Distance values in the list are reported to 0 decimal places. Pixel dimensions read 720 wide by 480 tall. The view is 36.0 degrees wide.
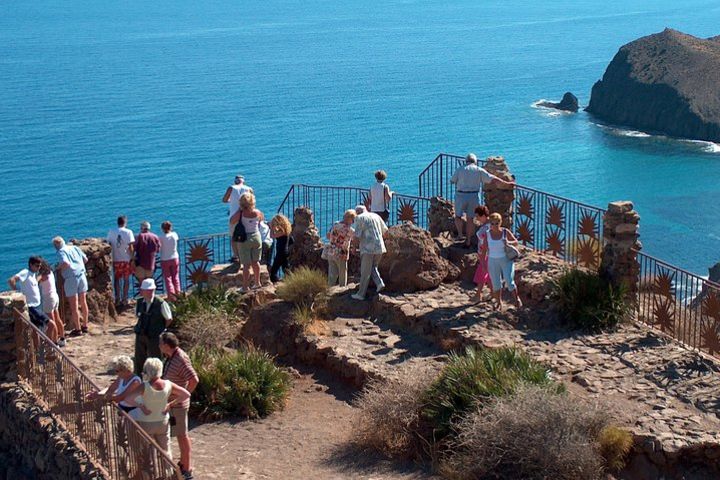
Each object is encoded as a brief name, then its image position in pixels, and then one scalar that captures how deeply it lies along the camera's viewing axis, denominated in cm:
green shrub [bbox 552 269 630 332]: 1794
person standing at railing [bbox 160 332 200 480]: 1330
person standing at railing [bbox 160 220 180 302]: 2136
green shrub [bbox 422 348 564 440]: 1406
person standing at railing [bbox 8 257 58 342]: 1794
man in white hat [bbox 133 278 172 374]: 1517
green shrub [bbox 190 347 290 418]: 1616
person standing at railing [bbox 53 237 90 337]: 1952
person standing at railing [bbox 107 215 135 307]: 2127
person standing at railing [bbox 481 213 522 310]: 1823
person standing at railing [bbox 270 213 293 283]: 2233
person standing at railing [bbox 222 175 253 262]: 2172
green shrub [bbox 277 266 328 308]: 1928
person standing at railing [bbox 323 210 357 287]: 2041
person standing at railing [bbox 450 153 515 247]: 2144
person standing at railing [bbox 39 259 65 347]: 1855
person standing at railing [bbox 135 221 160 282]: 2100
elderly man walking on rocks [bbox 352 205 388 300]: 1942
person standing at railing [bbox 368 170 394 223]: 2266
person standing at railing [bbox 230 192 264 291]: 2073
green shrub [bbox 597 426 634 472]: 1350
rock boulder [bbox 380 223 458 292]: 2003
